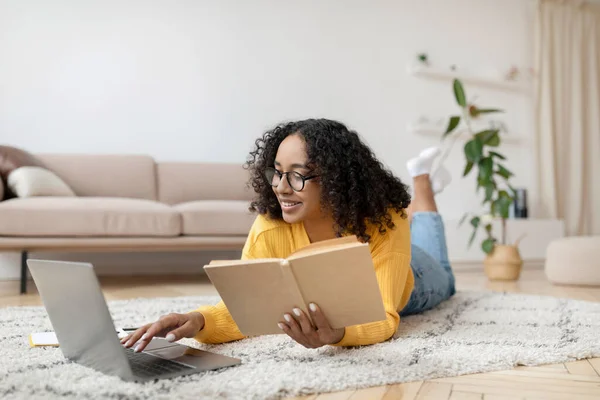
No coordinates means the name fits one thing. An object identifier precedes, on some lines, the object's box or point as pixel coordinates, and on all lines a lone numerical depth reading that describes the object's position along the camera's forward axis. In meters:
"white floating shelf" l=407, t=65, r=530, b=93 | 4.46
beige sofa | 2.62
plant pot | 3.42
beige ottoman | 3.01
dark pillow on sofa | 2.90
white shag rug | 0.94
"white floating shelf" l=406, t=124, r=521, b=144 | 4.43
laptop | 0.91
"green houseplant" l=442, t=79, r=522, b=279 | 3.44
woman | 1.28
